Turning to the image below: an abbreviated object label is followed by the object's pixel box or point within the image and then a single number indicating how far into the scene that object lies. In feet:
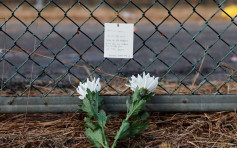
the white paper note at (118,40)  6.63
